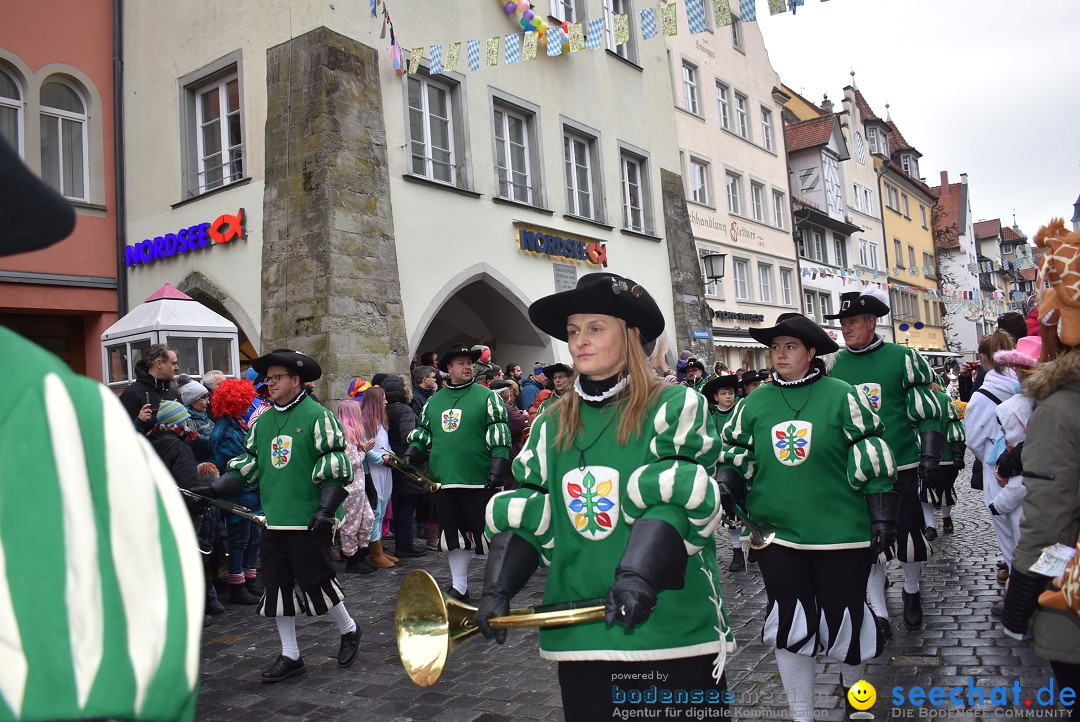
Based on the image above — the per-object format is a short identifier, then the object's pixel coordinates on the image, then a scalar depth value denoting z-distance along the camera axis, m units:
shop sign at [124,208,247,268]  12.43
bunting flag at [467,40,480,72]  13.66
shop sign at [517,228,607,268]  15.02
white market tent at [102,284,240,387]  10.13
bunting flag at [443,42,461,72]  12.40
